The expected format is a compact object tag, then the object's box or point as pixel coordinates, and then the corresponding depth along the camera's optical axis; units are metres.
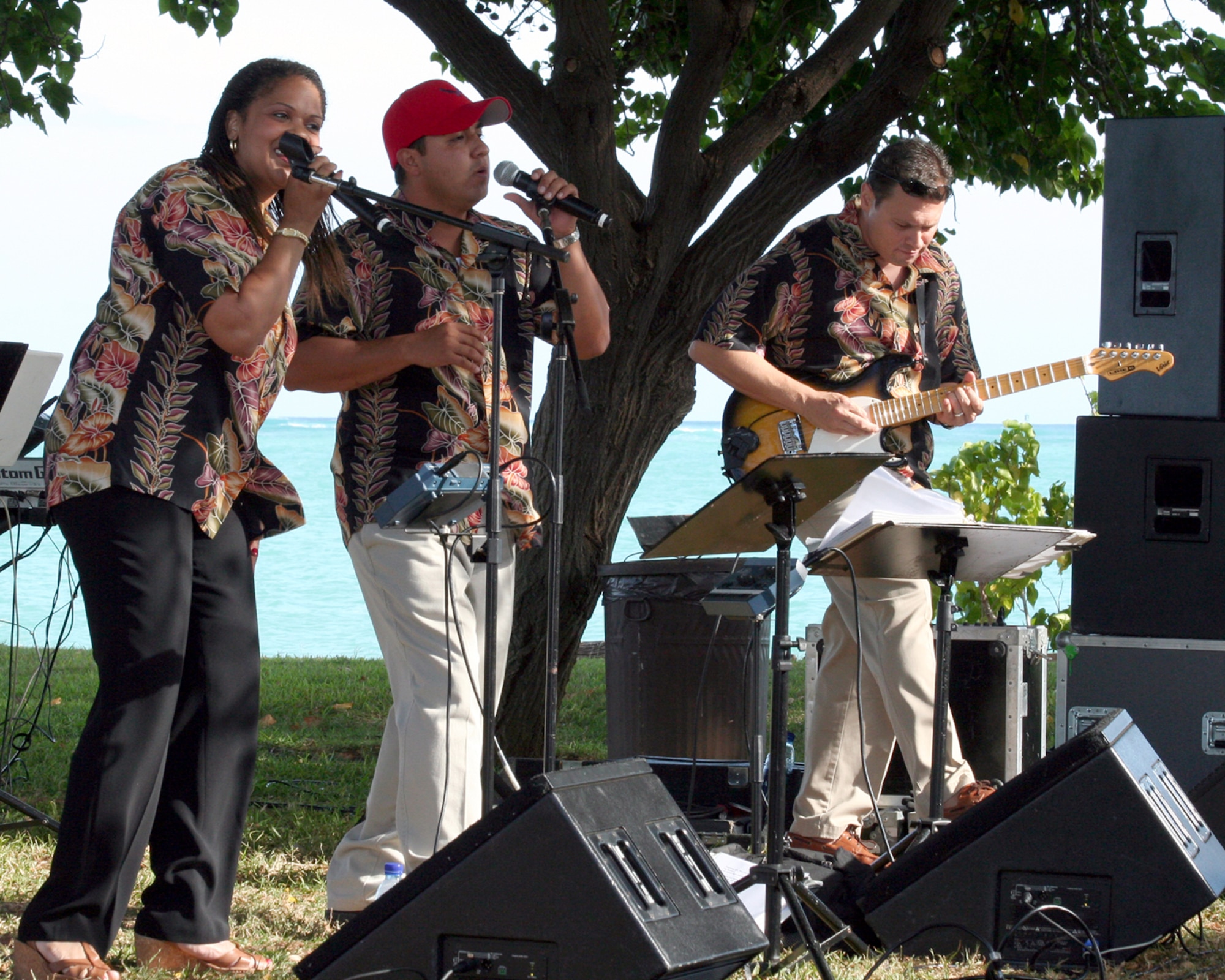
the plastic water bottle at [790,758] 8.60
